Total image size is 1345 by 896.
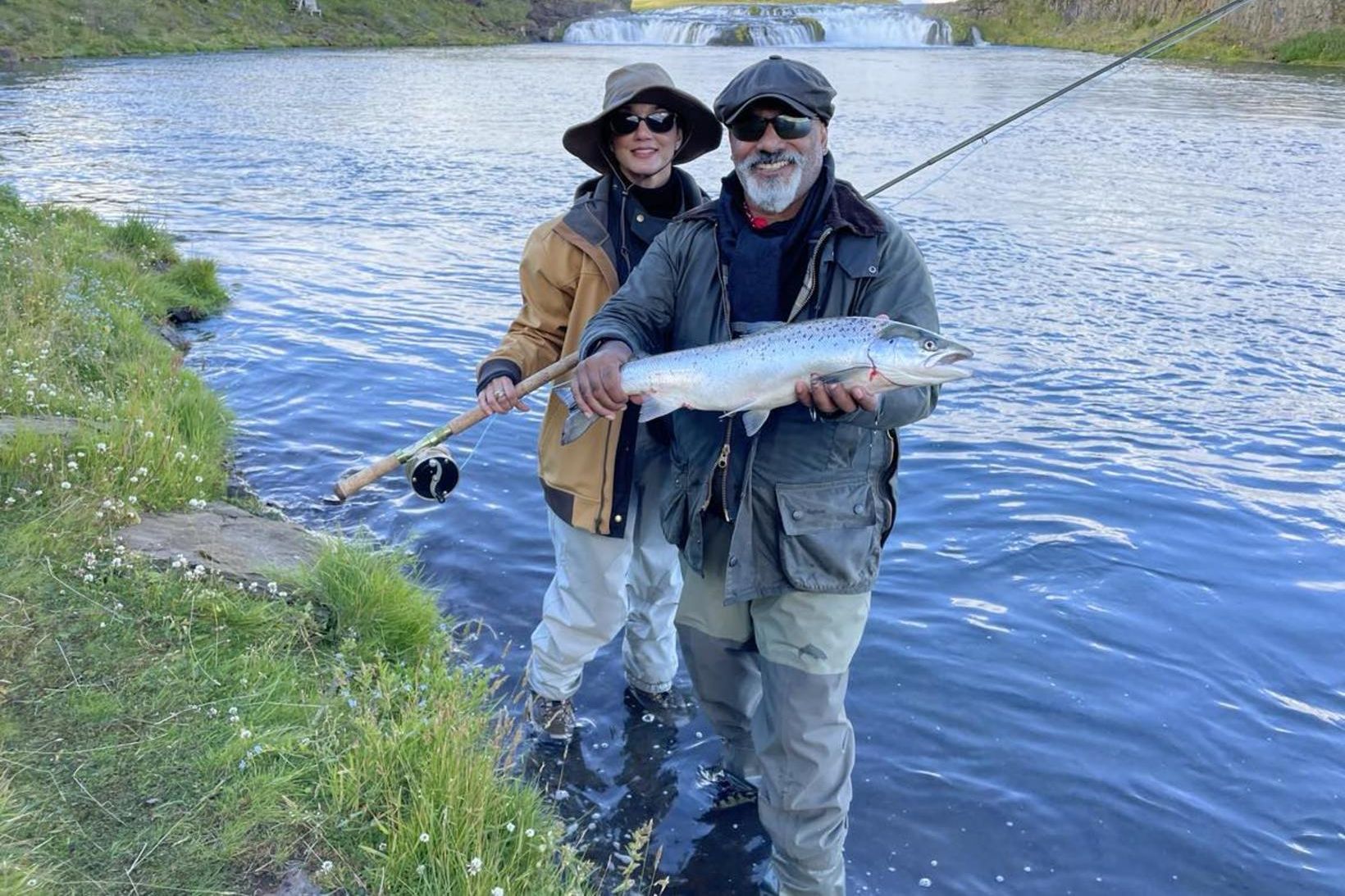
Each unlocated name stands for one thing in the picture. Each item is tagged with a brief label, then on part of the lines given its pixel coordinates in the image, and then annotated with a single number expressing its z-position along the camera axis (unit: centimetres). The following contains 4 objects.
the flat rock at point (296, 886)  342
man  390
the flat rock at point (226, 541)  548
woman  487
